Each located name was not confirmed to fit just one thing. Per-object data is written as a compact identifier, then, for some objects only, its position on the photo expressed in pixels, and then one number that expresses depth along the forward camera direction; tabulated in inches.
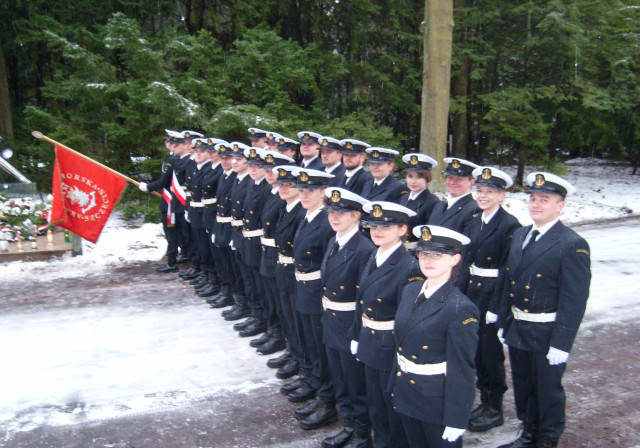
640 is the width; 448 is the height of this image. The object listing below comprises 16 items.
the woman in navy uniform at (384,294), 139.8
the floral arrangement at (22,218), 384.5
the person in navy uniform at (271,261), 224.1
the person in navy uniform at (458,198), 194.7
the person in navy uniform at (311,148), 299.0
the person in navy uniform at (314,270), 182.1
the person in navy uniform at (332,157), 276.1
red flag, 344.2
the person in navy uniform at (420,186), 228.4
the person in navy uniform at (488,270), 178.1
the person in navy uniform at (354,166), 269.3
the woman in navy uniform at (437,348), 119.9
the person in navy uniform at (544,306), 147.6
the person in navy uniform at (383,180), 244.8
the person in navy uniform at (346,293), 159.6
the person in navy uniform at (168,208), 347.9
